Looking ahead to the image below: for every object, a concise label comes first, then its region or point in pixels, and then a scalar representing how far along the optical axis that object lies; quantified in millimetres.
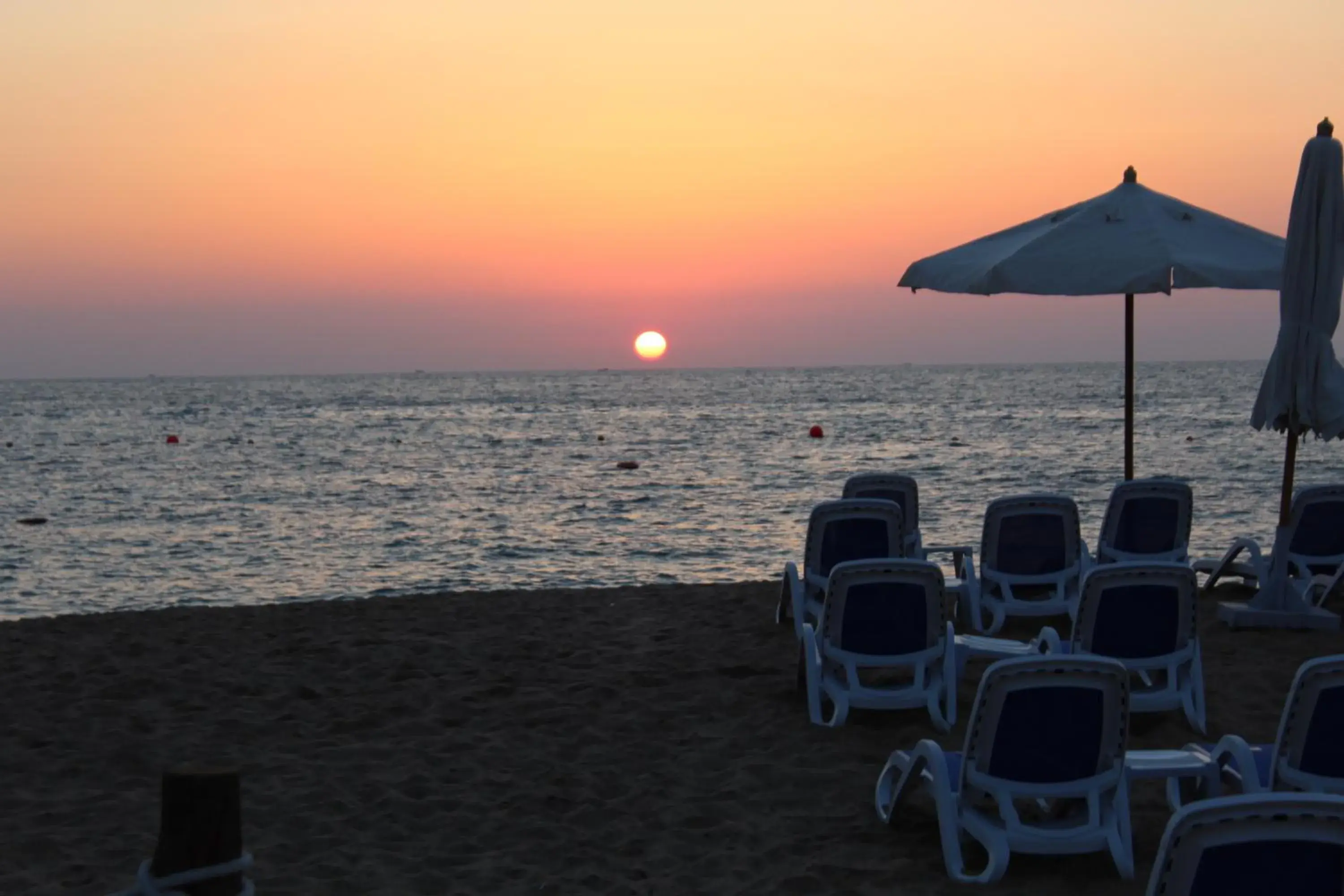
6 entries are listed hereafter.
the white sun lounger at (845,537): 8078
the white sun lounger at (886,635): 6461
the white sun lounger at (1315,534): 9133
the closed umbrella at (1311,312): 7625
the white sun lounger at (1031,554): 8312
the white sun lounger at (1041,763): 4449
